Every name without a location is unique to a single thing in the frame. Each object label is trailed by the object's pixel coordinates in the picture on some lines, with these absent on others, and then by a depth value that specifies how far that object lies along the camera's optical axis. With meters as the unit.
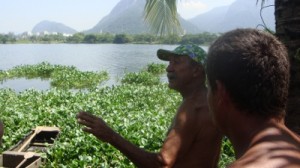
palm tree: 1.98
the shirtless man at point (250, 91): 1.06
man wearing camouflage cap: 1.86
